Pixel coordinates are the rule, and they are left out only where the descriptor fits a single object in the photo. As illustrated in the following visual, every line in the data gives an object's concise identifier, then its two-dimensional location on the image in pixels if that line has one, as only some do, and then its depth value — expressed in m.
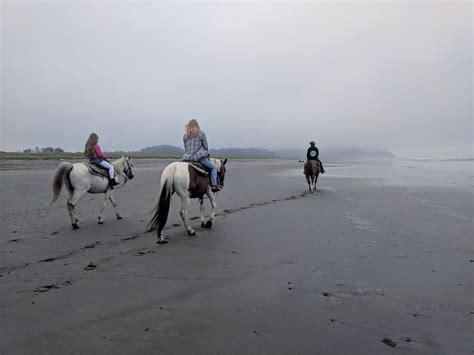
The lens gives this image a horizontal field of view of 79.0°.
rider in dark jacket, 16.62
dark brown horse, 16.05
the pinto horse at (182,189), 6.35
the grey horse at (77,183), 8.07
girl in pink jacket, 9.03
